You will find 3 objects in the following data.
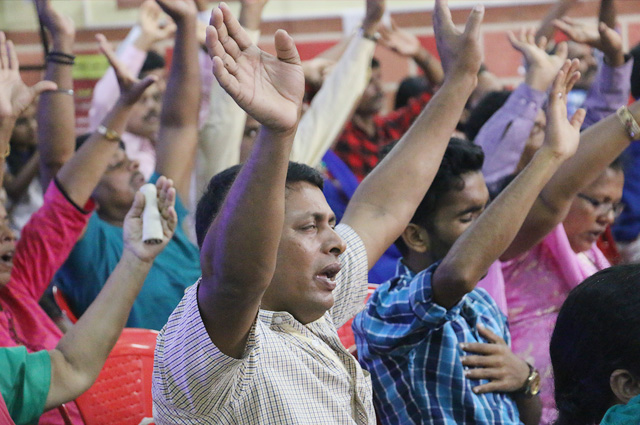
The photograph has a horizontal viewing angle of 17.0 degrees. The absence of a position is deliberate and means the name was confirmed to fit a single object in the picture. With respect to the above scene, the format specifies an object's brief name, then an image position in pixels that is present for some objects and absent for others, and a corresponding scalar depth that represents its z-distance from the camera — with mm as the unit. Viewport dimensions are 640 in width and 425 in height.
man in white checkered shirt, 2713
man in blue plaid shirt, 3203
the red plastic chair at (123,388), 3305
